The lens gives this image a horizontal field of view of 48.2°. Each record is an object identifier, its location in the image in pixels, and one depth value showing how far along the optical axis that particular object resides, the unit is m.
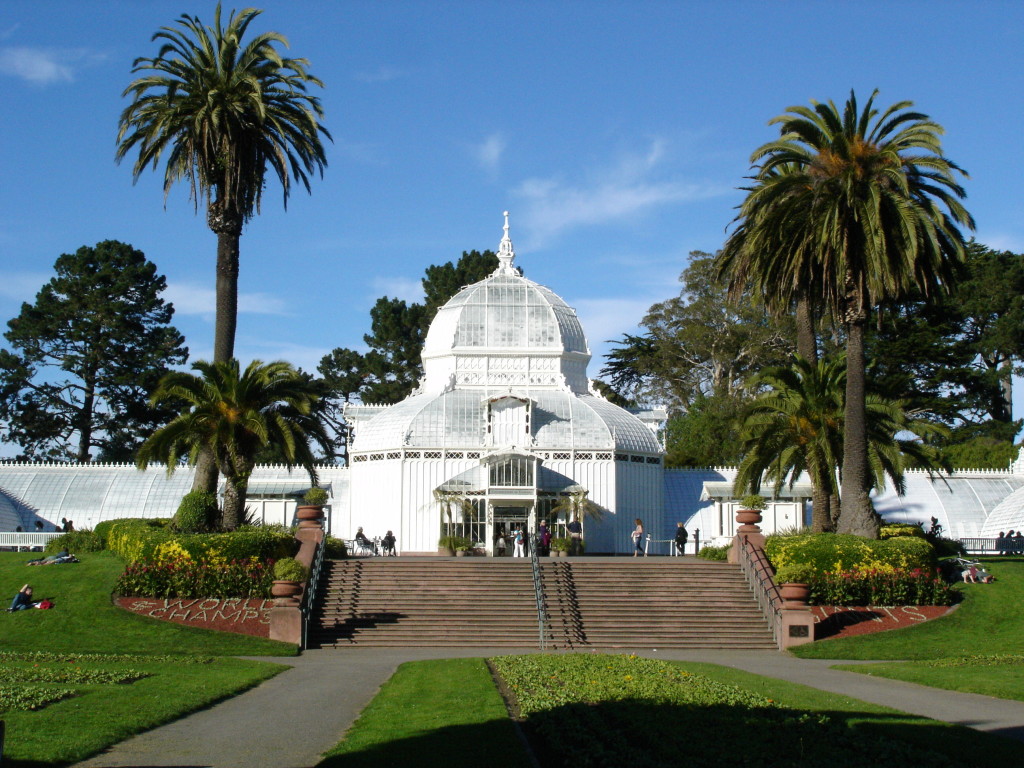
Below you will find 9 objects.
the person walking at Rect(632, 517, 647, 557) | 41.88
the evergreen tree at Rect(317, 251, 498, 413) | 78.56
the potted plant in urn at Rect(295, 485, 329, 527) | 35.44
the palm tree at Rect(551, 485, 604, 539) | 44.31
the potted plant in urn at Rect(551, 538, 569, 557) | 40.85
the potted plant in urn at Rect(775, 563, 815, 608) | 29.69
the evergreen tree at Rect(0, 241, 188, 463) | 70.38
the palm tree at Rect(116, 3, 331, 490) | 35.88
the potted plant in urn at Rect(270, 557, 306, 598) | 29.36
